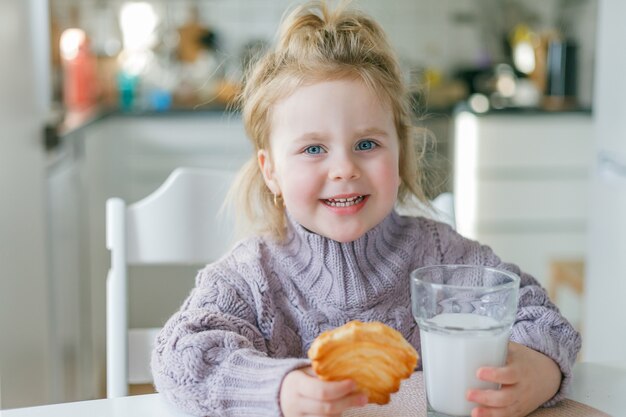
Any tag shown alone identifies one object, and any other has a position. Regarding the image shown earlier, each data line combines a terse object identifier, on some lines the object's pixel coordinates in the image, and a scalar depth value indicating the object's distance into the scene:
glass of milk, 0.78
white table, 0.88
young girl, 0.87
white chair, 1.21
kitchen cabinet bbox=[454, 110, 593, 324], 3.35
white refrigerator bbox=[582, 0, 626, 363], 2.42
